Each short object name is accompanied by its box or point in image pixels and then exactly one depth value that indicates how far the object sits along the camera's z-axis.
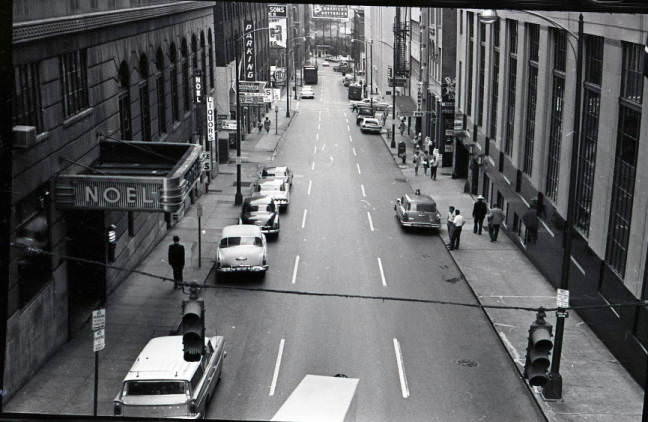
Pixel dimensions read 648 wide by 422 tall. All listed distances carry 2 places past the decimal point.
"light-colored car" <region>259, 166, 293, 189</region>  43.94
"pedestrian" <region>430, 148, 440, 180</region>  49.41
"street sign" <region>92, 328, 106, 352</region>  14.76
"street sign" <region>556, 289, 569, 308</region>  15.73
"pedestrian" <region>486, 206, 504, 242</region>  32.62
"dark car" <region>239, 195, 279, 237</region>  33.69
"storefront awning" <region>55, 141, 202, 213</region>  20.52
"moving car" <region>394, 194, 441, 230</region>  35.22
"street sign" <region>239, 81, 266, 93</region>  52.88
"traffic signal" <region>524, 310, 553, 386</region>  10.89
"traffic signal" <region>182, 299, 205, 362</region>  10.88
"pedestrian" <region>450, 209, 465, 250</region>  31.38
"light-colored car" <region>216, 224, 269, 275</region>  26.66
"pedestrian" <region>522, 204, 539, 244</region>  29.08
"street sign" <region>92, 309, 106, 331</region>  14.48
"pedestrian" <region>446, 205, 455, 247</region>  31.92
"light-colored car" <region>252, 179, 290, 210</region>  39.19
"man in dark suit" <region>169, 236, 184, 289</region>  24.02
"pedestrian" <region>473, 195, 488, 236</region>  34.19
